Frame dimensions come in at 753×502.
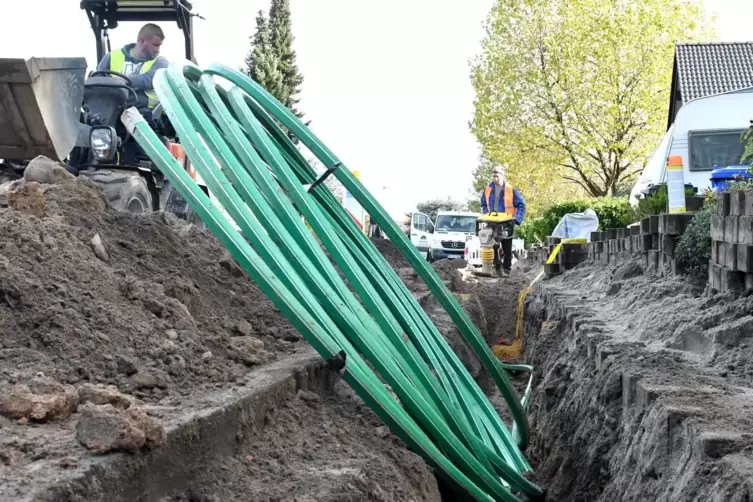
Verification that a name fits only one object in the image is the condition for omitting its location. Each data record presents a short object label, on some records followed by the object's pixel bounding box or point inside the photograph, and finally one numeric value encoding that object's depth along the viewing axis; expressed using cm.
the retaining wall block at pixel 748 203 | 410
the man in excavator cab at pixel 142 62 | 696
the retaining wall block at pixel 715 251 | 471
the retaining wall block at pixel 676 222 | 589
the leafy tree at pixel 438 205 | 6588
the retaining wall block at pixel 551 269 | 1079
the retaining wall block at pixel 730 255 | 431
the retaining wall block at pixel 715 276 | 462
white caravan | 1387
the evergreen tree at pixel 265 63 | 4353
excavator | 560
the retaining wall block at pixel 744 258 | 407
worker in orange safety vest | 1270
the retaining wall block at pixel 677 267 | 559
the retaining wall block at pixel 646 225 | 654
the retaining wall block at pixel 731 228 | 431
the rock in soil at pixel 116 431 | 213
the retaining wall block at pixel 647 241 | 659
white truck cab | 2581
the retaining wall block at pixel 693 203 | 679
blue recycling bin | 1091
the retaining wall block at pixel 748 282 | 420
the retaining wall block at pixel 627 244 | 750
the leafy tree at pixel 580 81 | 2525
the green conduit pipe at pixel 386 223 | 494
